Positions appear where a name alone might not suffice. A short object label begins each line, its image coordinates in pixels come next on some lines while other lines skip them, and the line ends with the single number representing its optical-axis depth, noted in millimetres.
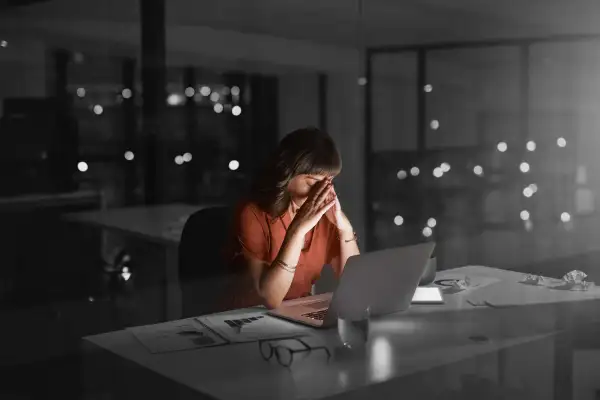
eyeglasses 1321
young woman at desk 1915
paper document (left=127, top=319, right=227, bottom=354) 1394
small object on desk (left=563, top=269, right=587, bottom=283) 1933
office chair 2031
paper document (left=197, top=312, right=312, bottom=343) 1479
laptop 1514
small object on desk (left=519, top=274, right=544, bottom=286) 1993
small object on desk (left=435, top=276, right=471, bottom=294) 1909
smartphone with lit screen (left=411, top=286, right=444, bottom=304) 1781
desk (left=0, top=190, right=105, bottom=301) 3152
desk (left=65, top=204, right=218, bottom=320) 2701
